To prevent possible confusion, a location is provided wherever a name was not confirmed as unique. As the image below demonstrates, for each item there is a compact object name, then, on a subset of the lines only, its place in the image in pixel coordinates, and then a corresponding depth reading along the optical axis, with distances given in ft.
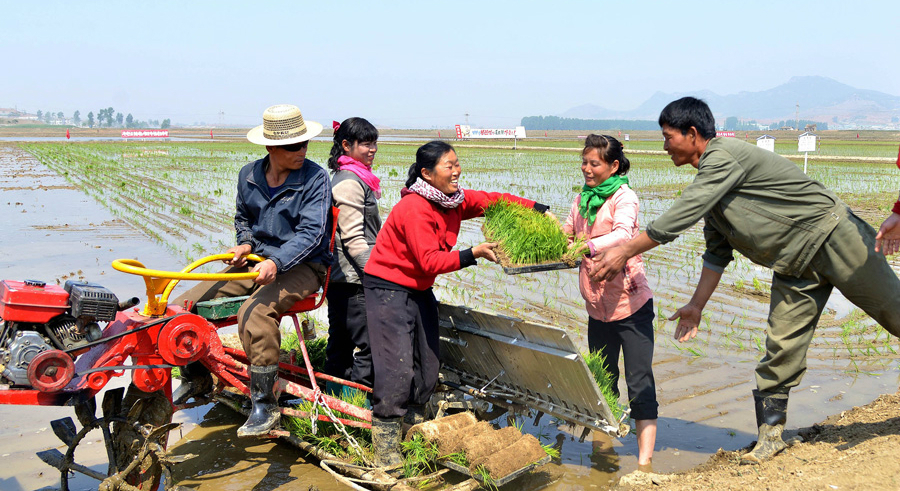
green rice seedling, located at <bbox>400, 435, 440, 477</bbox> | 11.95
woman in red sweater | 11.58
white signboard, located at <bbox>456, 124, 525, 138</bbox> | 196.75
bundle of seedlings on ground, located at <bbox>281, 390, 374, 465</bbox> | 12.99
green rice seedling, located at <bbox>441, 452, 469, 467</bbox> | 11.71
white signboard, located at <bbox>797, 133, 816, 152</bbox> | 55.36
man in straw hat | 11.94
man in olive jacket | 10.86
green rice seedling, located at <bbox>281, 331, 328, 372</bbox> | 16.90
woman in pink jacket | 12.62
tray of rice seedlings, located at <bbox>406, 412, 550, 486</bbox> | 11.33
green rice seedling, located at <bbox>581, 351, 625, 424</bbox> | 12.83
